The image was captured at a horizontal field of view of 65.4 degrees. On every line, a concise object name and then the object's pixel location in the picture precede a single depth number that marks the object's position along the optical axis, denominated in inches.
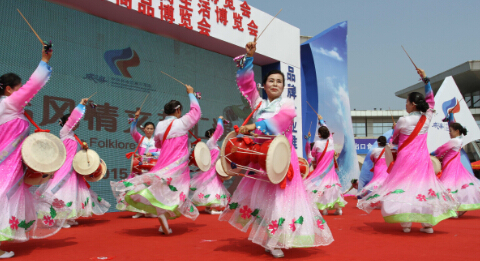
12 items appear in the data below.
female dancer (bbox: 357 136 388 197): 290.2
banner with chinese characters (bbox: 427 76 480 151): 519.8
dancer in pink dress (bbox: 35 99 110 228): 188.7
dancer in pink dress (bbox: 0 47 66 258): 115.6
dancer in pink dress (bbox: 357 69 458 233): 152.8
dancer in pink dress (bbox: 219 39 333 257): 112.5
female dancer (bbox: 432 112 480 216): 216.2
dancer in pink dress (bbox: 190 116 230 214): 261.0
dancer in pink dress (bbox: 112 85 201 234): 158.6
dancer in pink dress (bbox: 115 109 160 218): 236.2
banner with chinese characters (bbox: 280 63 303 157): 425.4
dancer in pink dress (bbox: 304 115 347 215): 245.0
